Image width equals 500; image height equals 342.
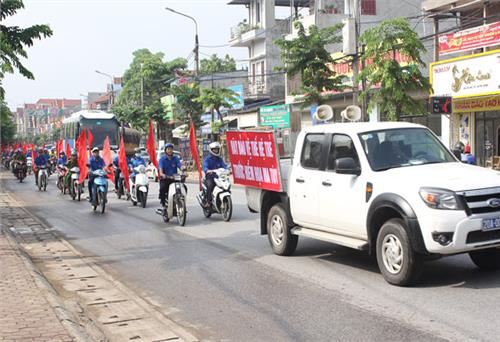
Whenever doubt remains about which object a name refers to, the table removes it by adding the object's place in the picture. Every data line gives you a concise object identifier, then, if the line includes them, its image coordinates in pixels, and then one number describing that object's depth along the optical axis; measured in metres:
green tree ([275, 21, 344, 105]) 27.02
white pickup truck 6.76
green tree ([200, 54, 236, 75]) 70.56
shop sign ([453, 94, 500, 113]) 24.09
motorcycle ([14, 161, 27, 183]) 36.41
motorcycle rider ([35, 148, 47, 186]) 27.78
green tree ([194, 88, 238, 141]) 38.97
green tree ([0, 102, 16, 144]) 81.46
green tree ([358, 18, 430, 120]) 20.88
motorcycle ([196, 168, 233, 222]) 14.26
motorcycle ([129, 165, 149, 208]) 18.62
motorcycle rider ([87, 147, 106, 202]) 18.05
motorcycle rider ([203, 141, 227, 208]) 14.44
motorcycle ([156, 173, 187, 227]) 13.86
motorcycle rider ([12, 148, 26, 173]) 36.75
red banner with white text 9.78
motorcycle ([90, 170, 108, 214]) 17.55
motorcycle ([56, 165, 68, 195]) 25.01
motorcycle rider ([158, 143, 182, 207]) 14.36
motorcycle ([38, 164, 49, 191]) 27.89
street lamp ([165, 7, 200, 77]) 38.22
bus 34.34
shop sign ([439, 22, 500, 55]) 23.48
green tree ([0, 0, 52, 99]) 15.15
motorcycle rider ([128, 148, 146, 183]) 19.20
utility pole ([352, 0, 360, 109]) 21.77
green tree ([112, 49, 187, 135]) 56.16
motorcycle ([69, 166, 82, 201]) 22.16
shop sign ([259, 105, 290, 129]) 39.00
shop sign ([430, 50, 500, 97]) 23.14
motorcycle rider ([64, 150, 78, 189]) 23.00
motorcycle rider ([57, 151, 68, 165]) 25.59
